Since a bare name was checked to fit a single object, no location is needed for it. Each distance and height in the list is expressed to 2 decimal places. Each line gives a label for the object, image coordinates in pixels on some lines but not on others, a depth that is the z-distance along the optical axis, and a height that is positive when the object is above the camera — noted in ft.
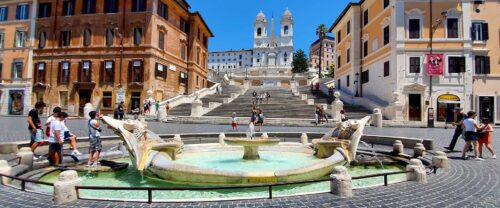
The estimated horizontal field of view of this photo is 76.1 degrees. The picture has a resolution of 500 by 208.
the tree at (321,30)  240.61 +71.59
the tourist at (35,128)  30.37 -1.71
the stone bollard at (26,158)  25.81 -3.86
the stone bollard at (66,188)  16.69 -4.05
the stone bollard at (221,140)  41.04 -3.40
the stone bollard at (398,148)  35.27 -3.33
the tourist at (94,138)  27.67 -2.31
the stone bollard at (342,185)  18.21 -3.91
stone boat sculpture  21.79 -3.78
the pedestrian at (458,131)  38.65 -1.45
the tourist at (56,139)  26.58 -2.41
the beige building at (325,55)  463.30 +91.62
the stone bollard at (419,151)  32.99 -3.38
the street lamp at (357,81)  118.73 +13.17
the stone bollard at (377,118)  75.46 -0.16
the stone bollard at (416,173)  21.84 -3.74
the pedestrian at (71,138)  31.47 -2.70
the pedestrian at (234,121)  65.46 -1.45
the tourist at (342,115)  74.54 +0.38
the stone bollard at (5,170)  20.69 -4.04
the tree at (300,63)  297.92 +49.49
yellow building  91.04 +17.50
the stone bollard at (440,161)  27.26 -3.64
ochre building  113.91 +21.73
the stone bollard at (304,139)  43.64 -3.19
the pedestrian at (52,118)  26.81 -0.63
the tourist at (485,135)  33.55 -1.64
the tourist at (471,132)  33.18 -1.31
